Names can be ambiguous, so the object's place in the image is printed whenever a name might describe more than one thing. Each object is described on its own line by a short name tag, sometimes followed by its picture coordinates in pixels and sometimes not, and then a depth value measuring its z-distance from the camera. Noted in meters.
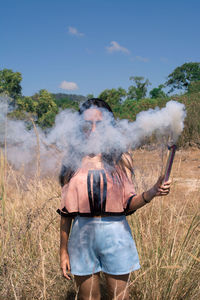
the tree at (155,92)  46.57
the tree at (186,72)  36.97
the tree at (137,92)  46.89
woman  1.50
